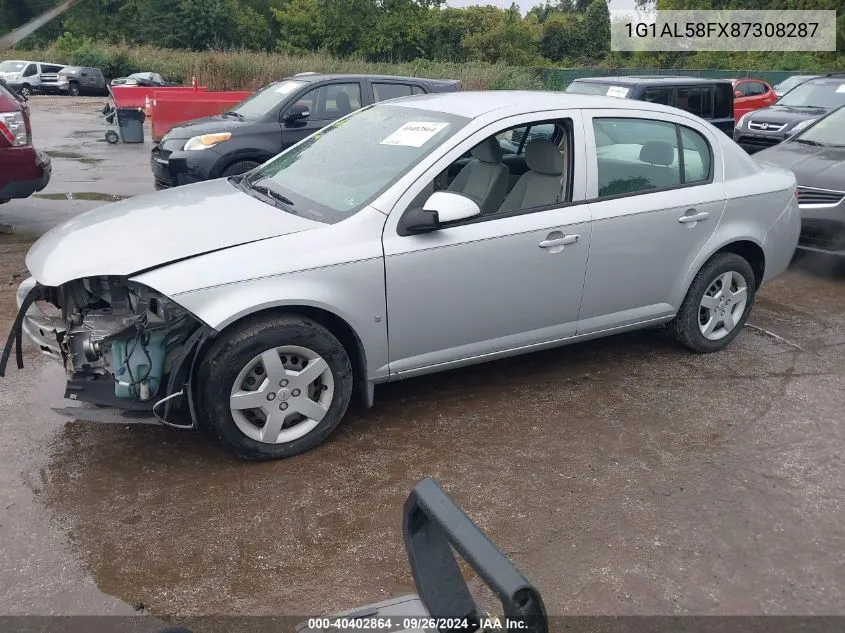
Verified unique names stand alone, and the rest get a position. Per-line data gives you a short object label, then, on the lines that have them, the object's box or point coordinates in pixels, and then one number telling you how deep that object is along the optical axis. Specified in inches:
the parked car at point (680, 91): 413.4
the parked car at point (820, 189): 274.4
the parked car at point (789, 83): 608.5
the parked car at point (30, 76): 1262.3
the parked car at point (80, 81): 1290.6
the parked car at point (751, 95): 691.4
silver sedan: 139.0
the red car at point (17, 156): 284.7
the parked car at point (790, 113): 488.7
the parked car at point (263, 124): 349.1
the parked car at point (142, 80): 1000.9
